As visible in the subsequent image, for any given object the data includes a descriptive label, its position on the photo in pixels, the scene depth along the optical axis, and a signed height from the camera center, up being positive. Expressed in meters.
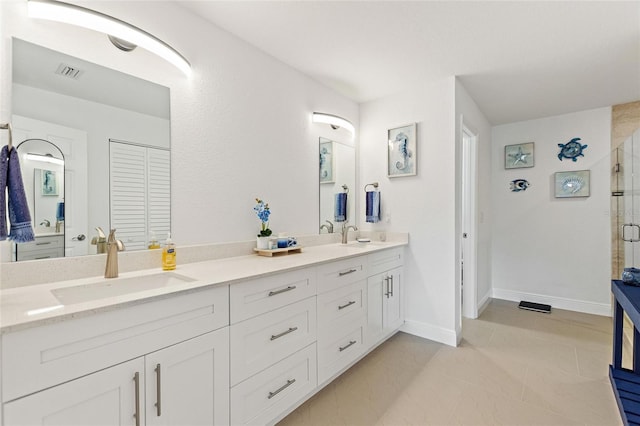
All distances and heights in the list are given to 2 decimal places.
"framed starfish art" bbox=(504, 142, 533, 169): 3.79 +0.76
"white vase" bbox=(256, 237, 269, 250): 2.05 -0.22
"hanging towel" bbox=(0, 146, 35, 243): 1.07 +0.05
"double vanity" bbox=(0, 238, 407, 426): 0.86 -0.52
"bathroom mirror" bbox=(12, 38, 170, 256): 1.25 +0.49
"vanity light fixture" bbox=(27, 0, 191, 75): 1.26 +0.89
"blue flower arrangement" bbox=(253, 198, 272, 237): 2.07 -0.01
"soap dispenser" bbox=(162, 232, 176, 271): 1.54 -0.24
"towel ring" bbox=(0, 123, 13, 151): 1.08 +0.33
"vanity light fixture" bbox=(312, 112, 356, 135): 2.63 +0.88
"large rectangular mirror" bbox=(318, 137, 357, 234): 2.78 +0.34
